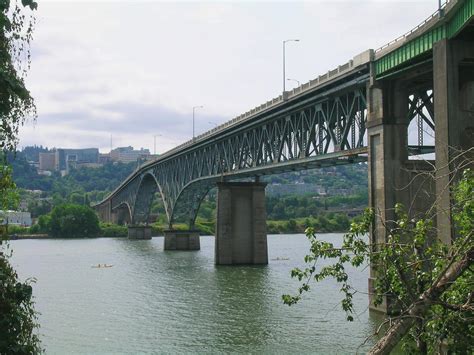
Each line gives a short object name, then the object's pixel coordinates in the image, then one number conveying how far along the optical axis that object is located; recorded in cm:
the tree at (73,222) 15538
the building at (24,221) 18912
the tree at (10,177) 1195
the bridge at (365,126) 2606
